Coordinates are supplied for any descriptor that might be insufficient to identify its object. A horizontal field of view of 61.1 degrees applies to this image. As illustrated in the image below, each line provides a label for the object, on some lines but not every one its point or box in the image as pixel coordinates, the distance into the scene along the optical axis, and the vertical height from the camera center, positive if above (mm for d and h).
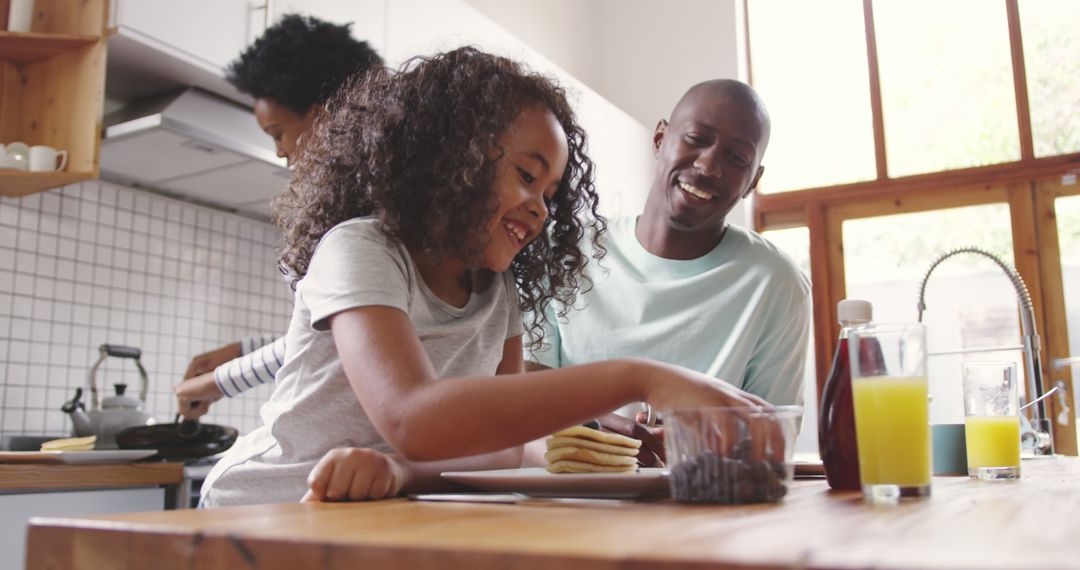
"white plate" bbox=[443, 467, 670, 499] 738 -64
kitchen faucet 2051 +126
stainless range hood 2162 +648
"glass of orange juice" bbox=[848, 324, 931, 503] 723 -9
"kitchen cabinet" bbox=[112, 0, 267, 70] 2102 +921
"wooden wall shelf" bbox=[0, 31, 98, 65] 2107 +866
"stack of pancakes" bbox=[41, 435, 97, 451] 1984 -72
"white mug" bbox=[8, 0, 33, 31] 2150 +926
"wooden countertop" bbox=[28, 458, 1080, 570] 382 -66
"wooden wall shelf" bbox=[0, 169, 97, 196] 2086 +537
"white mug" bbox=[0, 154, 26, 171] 2057 +560
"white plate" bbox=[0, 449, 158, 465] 1756 -91
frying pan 2033 -64
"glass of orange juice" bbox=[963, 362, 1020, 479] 1084 -22
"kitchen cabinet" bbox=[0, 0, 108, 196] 2105 +781
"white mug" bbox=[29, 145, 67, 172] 2078 +573
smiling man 1736 +231
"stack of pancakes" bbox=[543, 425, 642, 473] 905 -45
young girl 771 +154
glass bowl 688 -39
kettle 2180 -11
